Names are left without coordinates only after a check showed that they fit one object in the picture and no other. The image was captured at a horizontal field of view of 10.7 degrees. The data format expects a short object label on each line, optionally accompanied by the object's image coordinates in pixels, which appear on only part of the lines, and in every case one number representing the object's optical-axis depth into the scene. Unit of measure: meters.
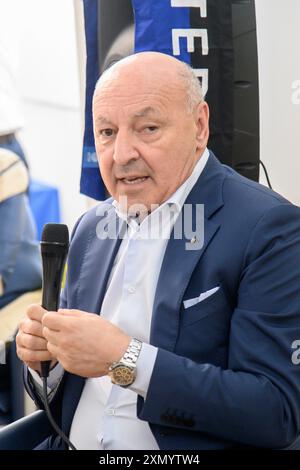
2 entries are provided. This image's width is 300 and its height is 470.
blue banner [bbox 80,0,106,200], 3.42
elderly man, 2.62
